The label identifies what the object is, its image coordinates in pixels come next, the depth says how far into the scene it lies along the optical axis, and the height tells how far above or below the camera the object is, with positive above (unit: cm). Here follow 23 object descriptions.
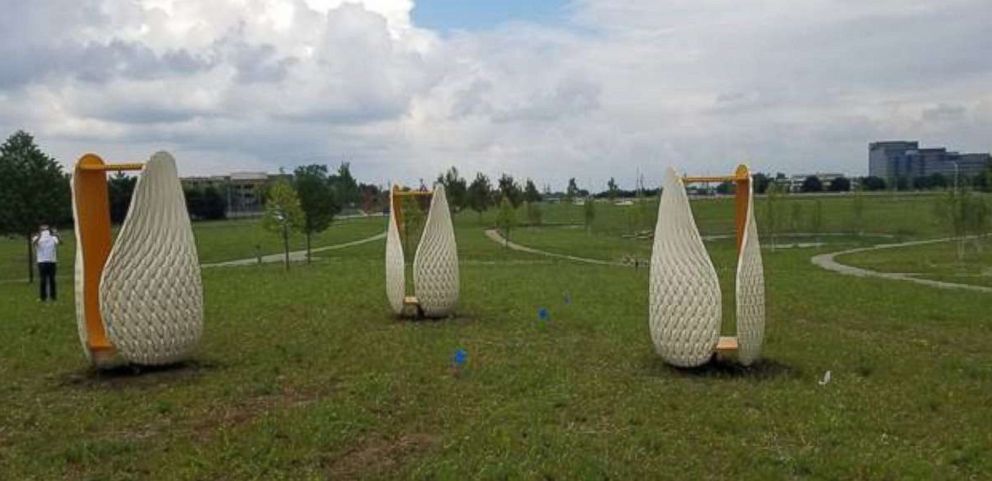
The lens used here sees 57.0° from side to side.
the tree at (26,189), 3020 +76
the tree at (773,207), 5212 -90
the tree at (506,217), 5309 -107
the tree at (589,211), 6869 -110
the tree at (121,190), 4111 +87
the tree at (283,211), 3516 -26
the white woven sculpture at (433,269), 1698 -128
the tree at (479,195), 8350 +39
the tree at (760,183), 7260 +81
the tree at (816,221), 6103 -211
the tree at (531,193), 9241 +53
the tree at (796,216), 6212 -170
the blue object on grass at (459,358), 1211 -211
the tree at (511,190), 8875 +86
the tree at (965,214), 4231 -128
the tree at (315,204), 3816 +0
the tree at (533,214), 8094 -142
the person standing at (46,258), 2195 -114
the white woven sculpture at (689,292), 1125 -122
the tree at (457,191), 8375 +78
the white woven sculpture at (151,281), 1120 -91
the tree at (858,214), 6381 -180
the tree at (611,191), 12412 +69
